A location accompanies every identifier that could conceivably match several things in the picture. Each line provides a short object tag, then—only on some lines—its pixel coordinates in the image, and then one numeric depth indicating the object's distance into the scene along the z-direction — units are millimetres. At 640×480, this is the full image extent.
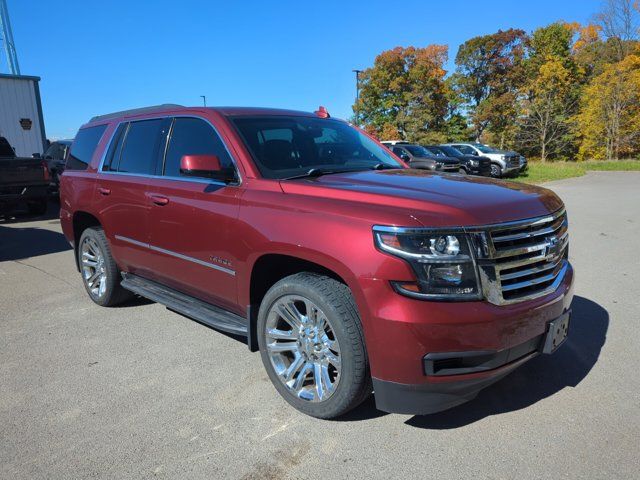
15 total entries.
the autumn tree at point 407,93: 47219
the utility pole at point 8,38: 20656
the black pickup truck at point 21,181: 10734
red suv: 2357
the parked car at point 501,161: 24312
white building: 17234
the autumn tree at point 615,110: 34625
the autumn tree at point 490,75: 48875
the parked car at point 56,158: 13820
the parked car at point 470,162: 22906
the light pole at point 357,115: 47881
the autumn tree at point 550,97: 39438
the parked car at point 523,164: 25403
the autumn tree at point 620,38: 39094
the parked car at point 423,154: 19589
